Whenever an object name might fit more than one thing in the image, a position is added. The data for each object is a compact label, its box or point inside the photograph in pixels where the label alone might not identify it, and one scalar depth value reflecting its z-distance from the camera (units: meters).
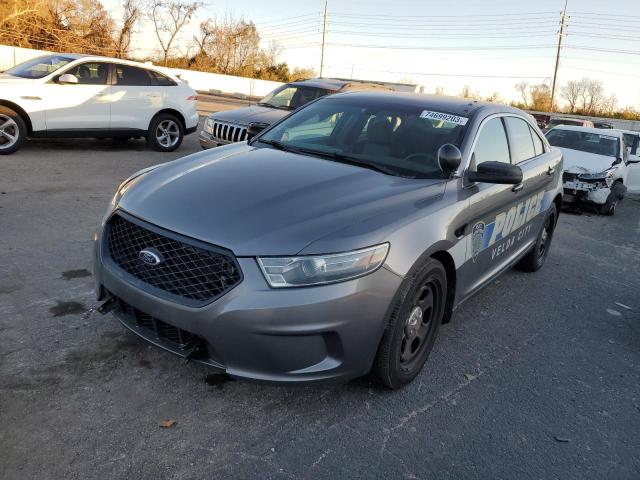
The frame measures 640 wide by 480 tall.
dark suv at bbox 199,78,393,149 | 8.86
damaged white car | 9.46
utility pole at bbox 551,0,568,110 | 45.09
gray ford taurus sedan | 2.58
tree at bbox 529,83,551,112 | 60.78
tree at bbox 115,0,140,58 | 45.28
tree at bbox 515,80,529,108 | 64.22
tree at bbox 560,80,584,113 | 61.40
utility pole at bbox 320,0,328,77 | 52.31
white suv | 8.70
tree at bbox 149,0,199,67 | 50.53
